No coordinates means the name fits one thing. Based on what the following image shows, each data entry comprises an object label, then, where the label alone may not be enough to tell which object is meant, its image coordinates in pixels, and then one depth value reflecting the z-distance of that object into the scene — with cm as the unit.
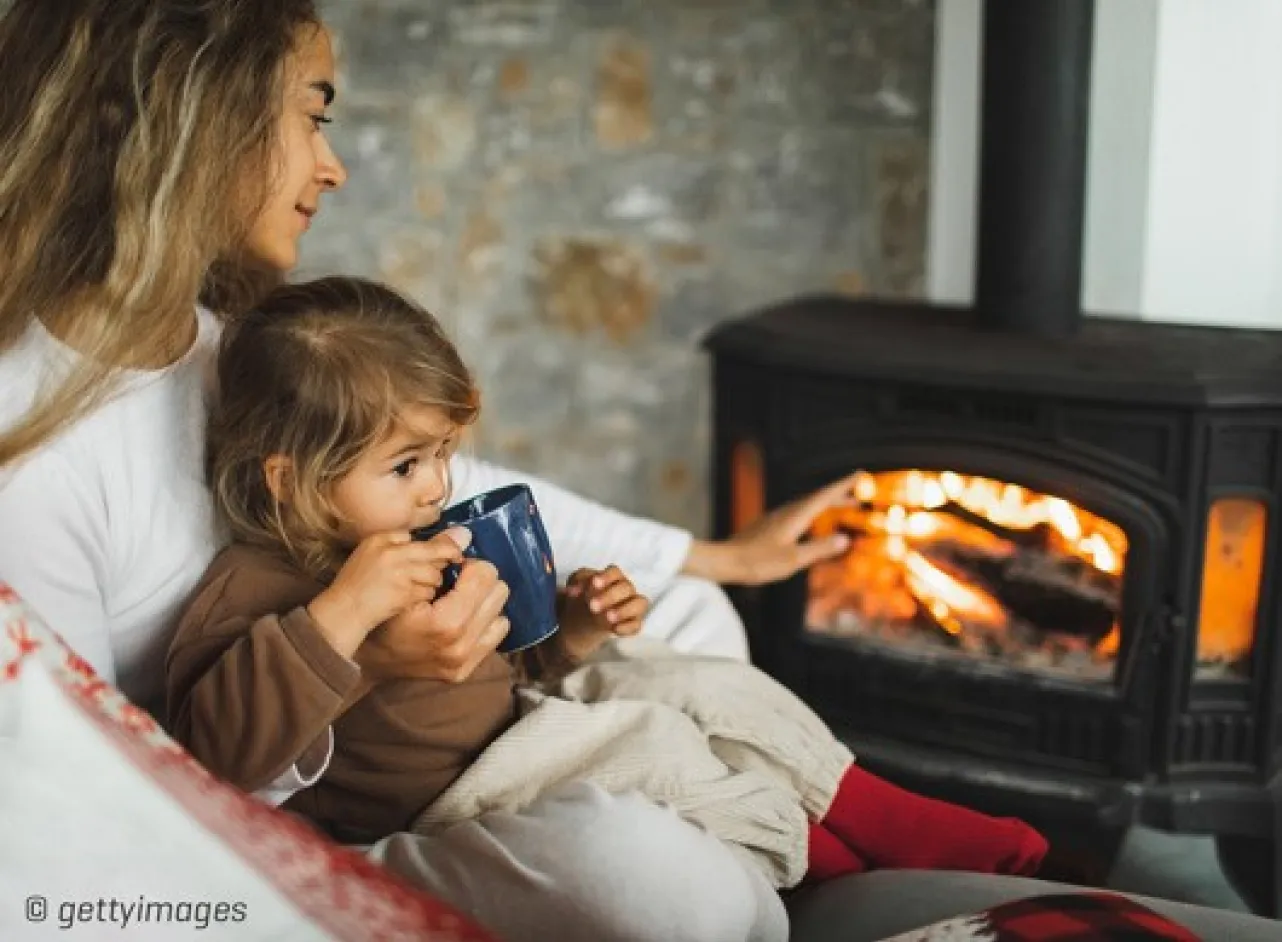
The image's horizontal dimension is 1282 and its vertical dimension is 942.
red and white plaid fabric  82
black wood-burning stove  195
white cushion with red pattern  82
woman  111
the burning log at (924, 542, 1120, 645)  206
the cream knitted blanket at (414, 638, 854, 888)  125
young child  120
